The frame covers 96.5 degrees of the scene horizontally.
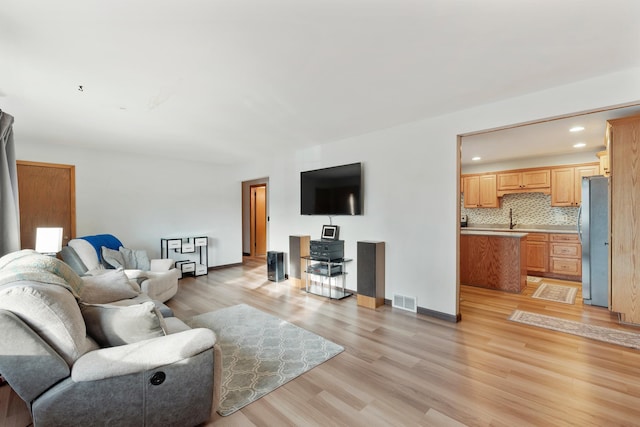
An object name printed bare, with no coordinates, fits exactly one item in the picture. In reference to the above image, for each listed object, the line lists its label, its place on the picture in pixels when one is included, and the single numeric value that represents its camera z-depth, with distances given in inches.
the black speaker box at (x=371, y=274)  149.1
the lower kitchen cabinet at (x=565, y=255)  197.6
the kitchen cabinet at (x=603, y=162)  164.4
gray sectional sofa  51.6
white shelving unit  218.2
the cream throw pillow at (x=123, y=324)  63.8
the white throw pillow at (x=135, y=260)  168.9
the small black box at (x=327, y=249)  170.6
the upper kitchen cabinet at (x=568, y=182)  200.1
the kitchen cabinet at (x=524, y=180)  215.3
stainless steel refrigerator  144.3
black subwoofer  205.9
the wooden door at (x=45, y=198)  169.8
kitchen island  175.6
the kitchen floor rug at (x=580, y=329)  109.6
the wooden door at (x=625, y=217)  119.6
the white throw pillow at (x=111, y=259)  158.1
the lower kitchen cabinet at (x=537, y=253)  208.4
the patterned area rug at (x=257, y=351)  81.9
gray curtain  93.5
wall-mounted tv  164.7
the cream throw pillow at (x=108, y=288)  93.8
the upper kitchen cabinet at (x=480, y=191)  238.5
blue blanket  162.3
